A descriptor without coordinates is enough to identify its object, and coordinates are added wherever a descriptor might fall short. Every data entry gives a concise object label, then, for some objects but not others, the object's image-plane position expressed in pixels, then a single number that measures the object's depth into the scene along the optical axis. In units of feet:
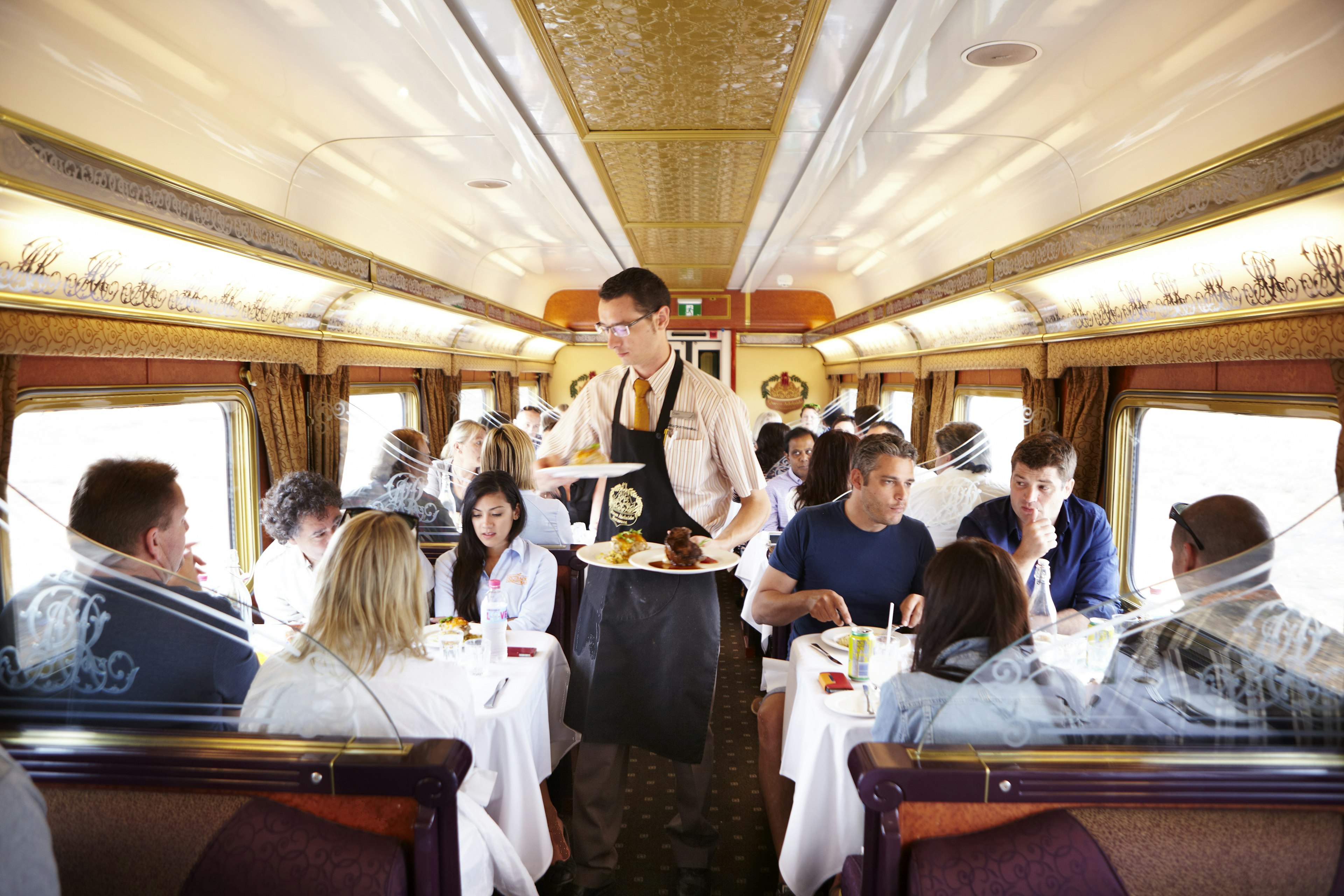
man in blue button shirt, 11.00
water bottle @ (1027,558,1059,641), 9.28
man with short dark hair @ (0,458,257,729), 5.57
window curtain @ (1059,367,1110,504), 15.23
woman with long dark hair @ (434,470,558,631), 11.41
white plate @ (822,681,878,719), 8.06
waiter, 9.30
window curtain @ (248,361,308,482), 15.28
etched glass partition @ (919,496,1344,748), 5.04
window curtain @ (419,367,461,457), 26.94
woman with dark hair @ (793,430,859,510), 15.99
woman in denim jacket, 6.48
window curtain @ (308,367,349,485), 17.10
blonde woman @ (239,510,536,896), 6.94
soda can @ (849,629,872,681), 8.65
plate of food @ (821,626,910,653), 9.57
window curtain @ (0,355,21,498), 8.86
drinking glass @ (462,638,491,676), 9.29
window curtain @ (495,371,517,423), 36.35
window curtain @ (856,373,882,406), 35.58
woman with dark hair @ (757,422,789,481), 22.99
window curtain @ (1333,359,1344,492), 8.41
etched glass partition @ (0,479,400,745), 5.53
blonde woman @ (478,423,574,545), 15.19
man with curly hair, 12.34
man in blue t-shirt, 10.43
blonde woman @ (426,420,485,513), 19.21
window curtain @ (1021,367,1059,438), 17.25
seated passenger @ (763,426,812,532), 19.92
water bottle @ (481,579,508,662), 9.50
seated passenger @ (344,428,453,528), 17.93
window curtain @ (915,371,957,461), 25.77
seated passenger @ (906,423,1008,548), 16.75
